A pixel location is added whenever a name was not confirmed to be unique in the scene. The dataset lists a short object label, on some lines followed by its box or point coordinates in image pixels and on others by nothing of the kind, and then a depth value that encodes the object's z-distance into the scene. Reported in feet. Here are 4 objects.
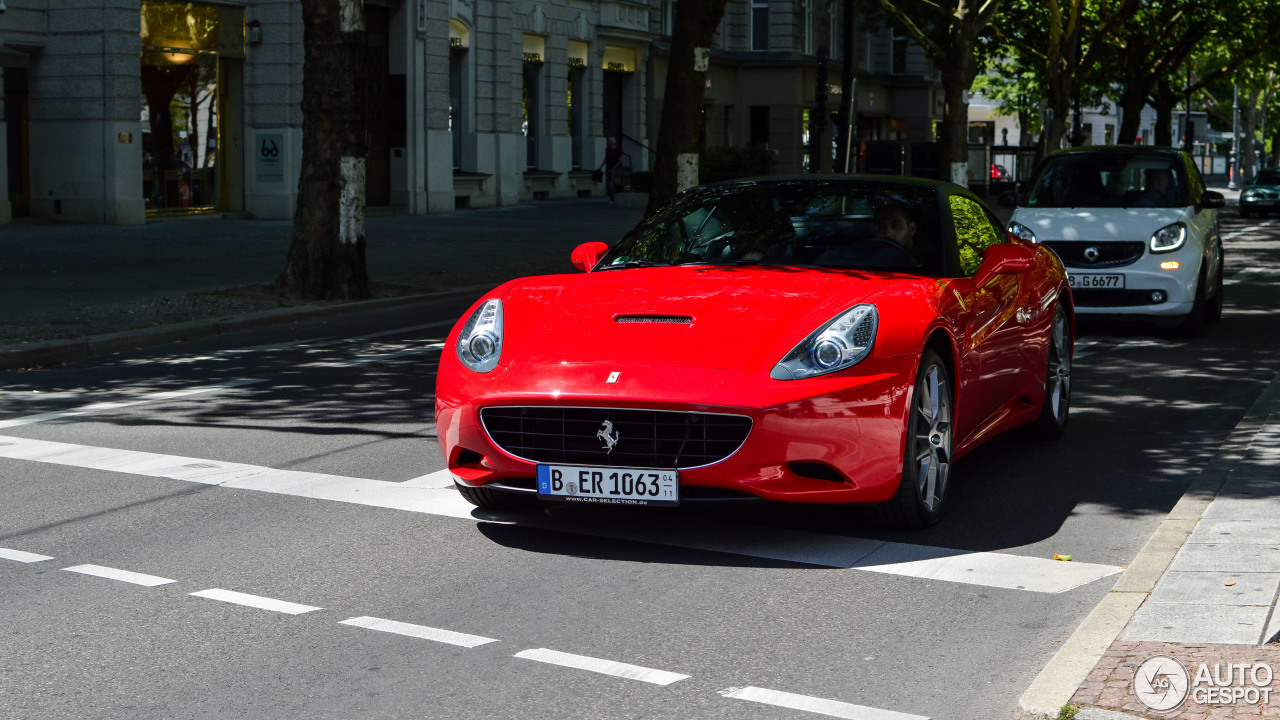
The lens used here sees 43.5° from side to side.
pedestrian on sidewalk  131.85
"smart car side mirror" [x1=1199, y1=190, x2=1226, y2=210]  47.57
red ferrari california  18.74
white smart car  43.96
